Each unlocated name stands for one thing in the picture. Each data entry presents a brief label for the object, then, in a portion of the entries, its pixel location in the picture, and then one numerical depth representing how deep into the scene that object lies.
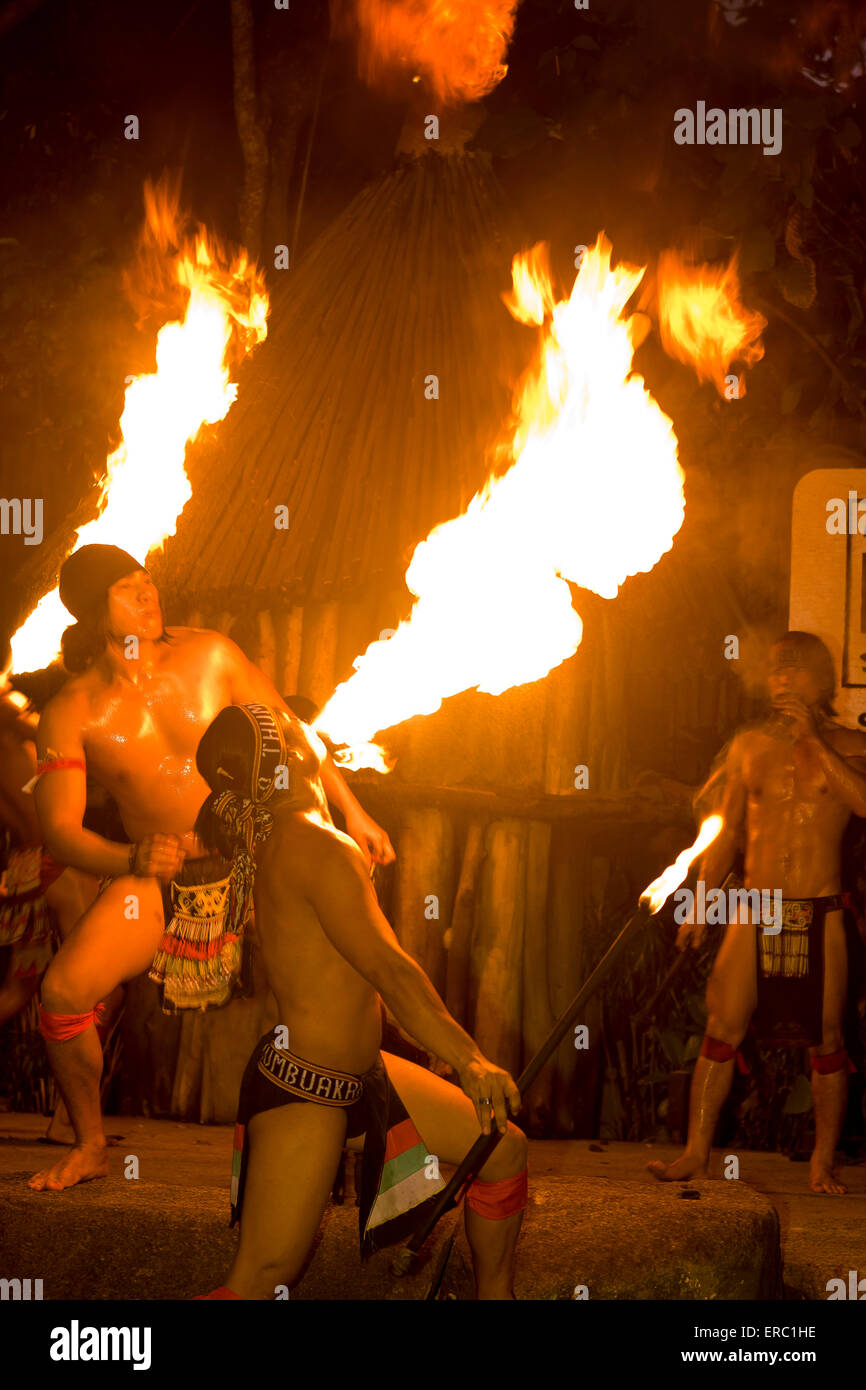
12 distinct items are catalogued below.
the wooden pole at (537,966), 6.22
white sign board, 6.34
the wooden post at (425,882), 6.27
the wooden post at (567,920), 6.30
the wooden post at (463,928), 6.24
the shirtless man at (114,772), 4.84
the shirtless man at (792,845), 5.53
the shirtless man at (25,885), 5.79
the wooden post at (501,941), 6.20
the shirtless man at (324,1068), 3.47
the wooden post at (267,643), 6.55
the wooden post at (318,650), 6.44
